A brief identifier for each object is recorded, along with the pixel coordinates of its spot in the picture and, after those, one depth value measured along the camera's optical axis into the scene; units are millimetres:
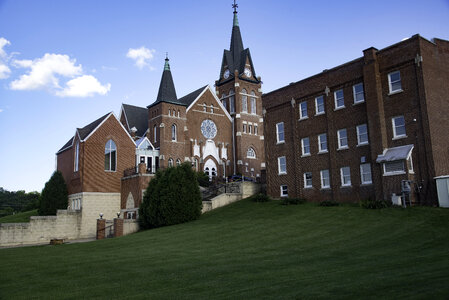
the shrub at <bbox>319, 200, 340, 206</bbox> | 28233
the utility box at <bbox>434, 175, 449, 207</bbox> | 23797
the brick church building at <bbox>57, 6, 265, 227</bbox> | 41750
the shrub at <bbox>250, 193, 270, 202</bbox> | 33647
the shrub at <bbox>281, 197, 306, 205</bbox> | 31000
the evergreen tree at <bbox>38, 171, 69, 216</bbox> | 42153
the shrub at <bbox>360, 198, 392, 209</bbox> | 24656
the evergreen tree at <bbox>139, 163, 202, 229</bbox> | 30039
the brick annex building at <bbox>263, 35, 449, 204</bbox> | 25469
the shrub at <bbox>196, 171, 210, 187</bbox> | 47594
